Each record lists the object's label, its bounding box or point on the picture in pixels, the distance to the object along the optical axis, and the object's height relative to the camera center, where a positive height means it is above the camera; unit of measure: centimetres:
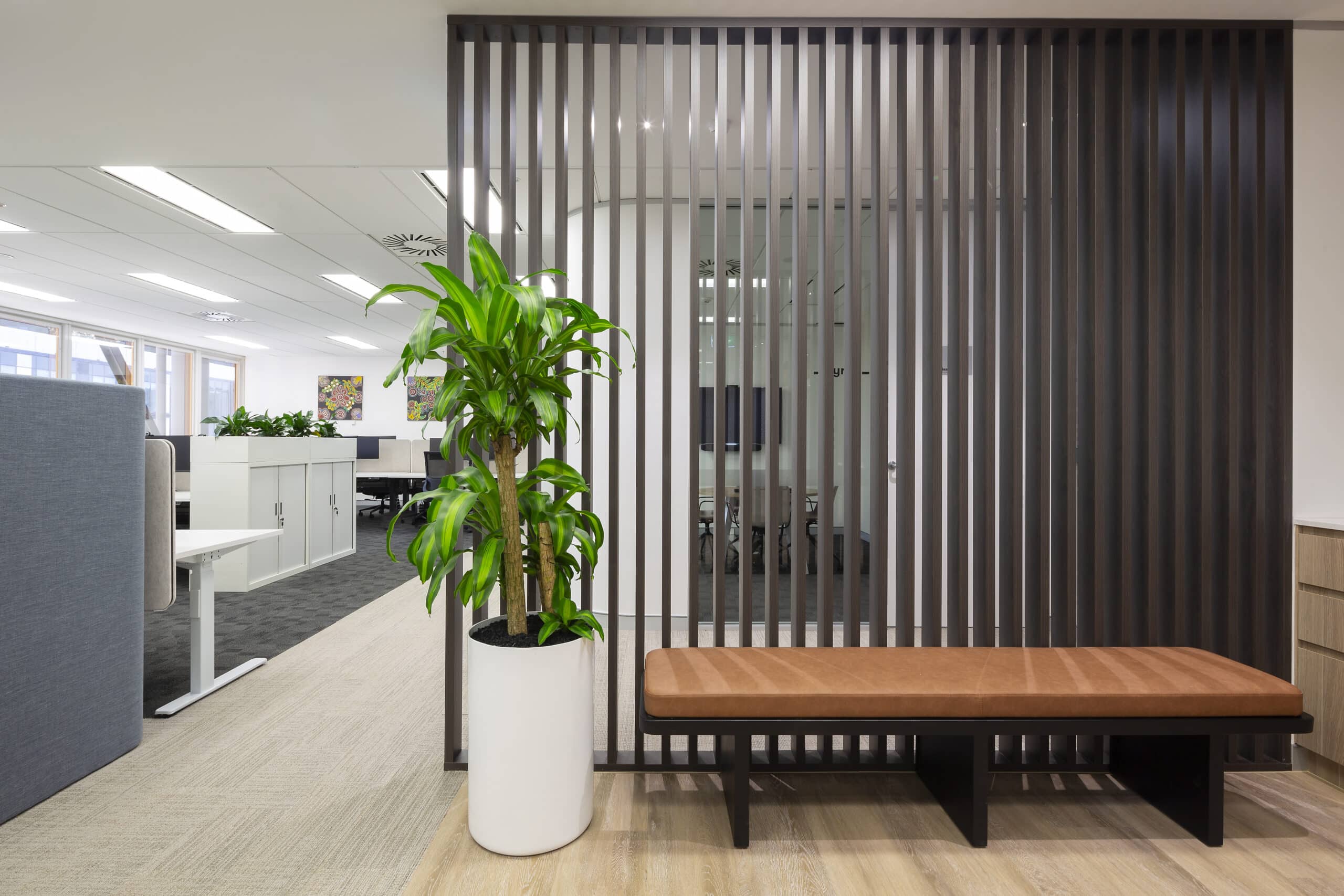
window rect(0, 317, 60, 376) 783 +114
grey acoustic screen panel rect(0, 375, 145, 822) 190 -45
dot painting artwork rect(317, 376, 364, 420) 1177 +83
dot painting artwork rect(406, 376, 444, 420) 1148 +78
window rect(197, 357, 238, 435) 1102 +97
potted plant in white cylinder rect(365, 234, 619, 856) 174 -31
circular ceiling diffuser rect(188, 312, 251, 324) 804 +157
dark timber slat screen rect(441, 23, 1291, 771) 222 +45
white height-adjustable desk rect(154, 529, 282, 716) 285 -75
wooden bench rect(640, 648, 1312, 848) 176 -70
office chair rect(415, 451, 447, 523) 866 -32
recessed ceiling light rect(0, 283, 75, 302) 677 +158
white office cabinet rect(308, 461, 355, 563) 591 -65
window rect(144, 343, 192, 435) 979 +83
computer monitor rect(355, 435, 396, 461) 909 -7
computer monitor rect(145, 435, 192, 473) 613 -11
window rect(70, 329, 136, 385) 862 +114
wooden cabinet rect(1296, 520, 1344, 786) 210 -64
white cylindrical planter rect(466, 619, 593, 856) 175 -83
